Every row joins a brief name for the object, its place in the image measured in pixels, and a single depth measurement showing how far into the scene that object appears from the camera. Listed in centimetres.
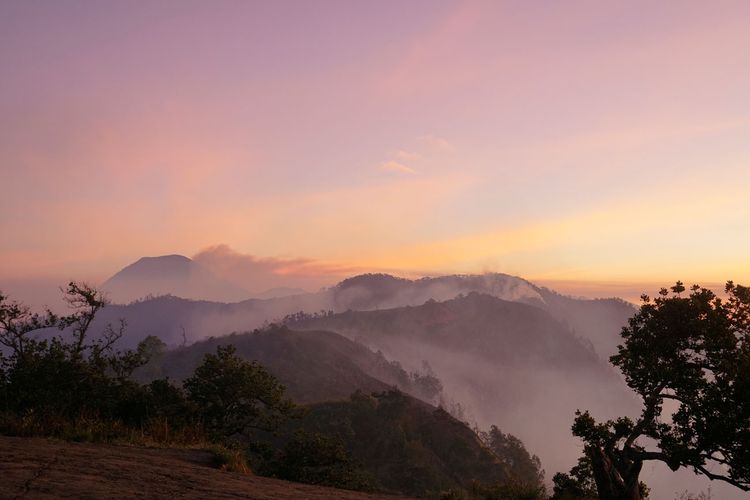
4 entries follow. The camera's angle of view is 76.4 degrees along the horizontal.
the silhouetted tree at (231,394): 2927
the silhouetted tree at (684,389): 1441
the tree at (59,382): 2041
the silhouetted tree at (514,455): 10355
